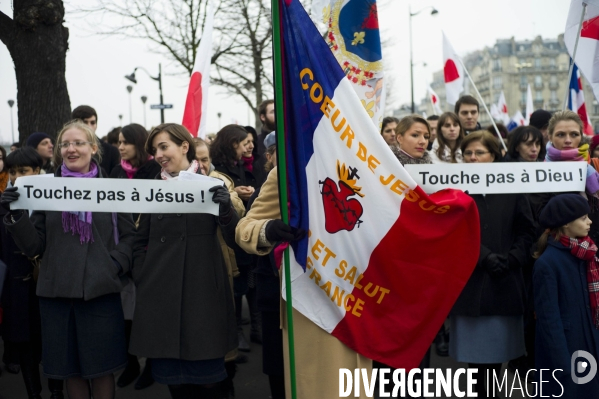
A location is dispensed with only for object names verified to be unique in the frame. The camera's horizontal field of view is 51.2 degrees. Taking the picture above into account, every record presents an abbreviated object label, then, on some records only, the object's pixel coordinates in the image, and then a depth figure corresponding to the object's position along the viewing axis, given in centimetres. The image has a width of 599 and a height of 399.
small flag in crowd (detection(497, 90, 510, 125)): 1669
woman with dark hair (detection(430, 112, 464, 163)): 573
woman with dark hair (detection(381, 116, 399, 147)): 696
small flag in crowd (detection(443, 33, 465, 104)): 893
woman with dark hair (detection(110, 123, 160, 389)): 507
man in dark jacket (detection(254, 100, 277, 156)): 606
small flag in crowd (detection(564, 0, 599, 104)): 505
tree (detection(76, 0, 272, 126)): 1641
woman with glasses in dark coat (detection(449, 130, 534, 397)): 404
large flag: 287
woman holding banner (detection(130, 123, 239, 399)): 362
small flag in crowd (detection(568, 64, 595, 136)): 762
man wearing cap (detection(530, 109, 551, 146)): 652
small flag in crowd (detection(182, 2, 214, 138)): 579
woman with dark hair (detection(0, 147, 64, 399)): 441
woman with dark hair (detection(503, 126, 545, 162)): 510
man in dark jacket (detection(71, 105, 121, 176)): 668
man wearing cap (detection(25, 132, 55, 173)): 600
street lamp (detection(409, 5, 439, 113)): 3183
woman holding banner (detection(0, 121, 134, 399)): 366
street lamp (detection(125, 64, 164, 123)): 2234
